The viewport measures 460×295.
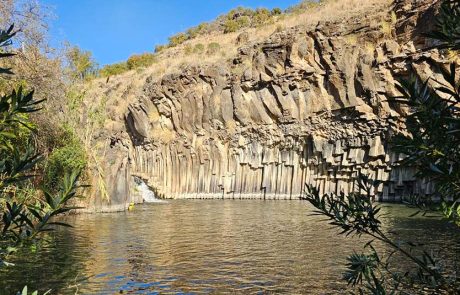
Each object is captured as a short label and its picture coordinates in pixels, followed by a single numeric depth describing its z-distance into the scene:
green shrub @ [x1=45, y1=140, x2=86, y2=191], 25.62
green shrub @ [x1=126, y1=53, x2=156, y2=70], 72.44
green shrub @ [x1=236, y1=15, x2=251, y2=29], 72.51
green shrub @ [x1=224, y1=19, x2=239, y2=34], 71.42
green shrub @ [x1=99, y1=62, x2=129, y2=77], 79.24
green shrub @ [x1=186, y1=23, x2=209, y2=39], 84.75
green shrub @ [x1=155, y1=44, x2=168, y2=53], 87.81
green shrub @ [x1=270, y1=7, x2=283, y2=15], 75.89
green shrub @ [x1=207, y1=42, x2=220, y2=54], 56.38
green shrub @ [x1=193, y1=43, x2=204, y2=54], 59.89
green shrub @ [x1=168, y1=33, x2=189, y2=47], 85.96
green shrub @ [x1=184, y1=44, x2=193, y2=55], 62.21
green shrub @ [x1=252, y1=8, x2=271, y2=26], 69.94
